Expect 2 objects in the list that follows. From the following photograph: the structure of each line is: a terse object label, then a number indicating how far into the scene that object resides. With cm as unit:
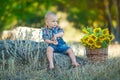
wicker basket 938
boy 907
